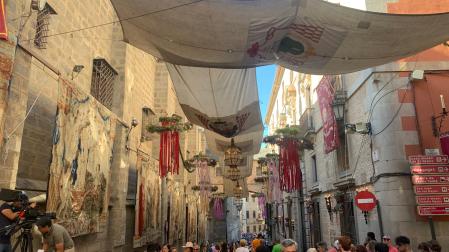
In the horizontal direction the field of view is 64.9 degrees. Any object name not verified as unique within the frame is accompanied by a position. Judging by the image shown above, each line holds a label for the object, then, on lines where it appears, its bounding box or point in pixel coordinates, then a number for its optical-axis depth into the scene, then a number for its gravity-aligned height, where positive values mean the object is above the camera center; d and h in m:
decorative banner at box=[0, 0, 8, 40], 5.58 +2.93
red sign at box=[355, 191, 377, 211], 10.37 +0.23
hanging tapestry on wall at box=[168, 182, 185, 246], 19.95 -0.10
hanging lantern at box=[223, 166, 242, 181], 13.29 +1.41
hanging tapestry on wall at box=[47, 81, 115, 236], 7.39 +1.19
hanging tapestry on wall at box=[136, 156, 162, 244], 13.95 +0.37
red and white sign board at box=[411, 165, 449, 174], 9.73 +1.02
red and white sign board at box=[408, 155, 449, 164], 9.77 +1.29
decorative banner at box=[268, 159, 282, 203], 21.91 +1.75
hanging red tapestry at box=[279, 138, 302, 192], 15.66 +2.05
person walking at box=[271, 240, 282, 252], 7.91 -0.85
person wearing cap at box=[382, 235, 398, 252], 7.12 -0.80
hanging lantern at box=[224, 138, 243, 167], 12.21 +1.87
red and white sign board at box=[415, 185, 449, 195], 9.62 +0.48
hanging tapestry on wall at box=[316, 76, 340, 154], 13.43 +3.79
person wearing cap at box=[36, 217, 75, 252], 4.86 -0.30
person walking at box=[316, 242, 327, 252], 8.01 -0.85
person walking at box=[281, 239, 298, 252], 4.57 -0.47
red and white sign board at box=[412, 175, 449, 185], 9.67 +0.74
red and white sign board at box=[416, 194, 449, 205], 9.55 +0.19
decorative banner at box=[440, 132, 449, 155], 9.77 +1.75
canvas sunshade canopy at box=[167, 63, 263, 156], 7.65 +2.58
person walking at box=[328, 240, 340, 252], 7.07 -0.79
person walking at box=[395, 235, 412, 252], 6.30 -0.64
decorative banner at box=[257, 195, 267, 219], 41.67 +0.60
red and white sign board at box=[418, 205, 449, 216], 9.46 -0.08
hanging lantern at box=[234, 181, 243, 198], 22.50 +1.20
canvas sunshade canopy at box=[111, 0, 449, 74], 4.95 +2.62
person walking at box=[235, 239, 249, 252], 10.05 -0.93
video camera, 4.78 +0.06
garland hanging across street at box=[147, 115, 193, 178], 13.32 +2.73
